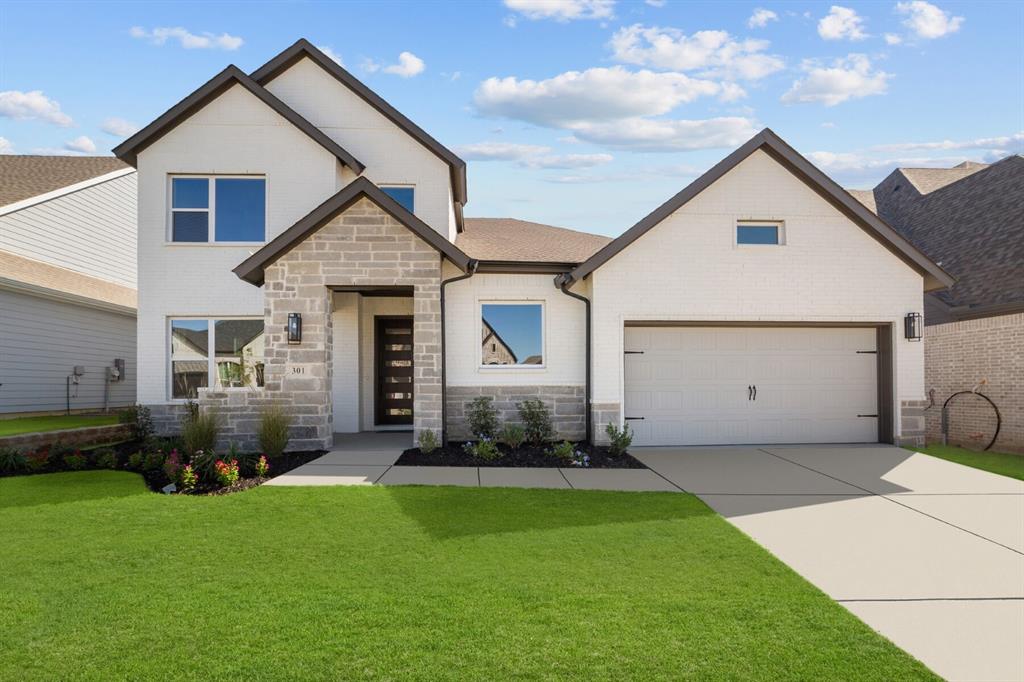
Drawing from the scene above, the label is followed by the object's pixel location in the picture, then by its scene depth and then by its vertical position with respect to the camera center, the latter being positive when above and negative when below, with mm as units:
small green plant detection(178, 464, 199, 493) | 8470 -1588
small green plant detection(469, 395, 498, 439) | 12000 -1108
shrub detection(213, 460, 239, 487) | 8570 -1527
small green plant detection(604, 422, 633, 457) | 11151 -1437
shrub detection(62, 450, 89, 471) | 9922 -1554
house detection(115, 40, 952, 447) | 11398 +1301
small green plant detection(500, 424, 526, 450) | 11453 -1372
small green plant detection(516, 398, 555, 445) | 11938 -1165
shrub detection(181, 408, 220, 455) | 10398 -1178
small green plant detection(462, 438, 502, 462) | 10562 -1529
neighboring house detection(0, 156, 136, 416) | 14281 +2061
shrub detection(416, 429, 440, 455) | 10984 -1407
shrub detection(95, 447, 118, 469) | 10031 -1558
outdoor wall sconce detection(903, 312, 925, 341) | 12055 +621
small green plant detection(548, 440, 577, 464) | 10594 -1562
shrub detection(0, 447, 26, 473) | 9789 -1531
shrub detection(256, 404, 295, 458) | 10688 -1216
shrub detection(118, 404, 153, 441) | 12767 -1202
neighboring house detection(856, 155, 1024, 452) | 12898 +1268
